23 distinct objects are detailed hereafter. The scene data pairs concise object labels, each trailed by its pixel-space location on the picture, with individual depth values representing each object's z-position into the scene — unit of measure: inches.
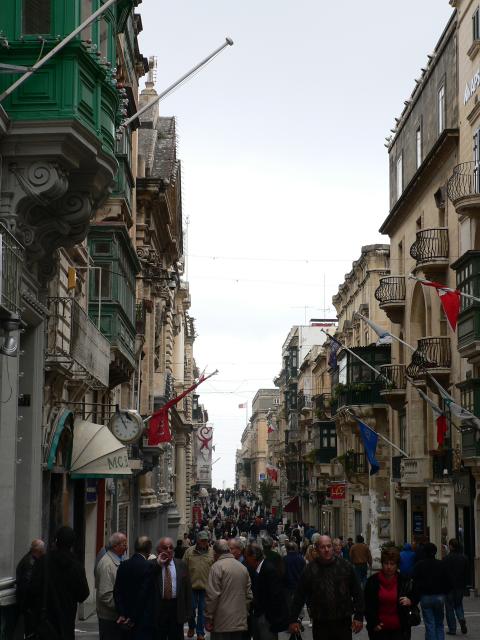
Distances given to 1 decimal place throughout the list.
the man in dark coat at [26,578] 483.3
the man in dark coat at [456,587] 852.0
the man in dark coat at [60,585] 472.1
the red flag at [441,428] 1446.9
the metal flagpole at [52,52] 488.7
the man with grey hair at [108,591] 537.6
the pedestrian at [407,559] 929.2
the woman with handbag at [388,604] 491.5
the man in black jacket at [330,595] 478.6
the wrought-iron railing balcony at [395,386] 1854.1
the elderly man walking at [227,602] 520.1
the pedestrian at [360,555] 1090.7
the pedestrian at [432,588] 664.4
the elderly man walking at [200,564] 756.6
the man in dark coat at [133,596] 518.0
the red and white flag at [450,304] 1085.8
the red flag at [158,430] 1374.3
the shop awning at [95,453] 900.0
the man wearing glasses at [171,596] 559.8
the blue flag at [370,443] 1561.3
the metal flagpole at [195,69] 614.5
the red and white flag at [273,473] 4119.3
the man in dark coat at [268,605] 552.1
